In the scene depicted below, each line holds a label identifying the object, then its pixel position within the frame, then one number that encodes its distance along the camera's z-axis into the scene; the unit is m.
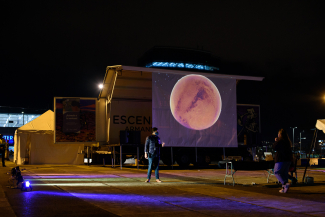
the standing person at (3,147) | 17.34
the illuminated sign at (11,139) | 59.74
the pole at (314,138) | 10.37
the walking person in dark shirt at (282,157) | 7.94
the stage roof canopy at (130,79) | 17.14
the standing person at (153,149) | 10.26
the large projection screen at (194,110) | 16.92
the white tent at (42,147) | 21.55
